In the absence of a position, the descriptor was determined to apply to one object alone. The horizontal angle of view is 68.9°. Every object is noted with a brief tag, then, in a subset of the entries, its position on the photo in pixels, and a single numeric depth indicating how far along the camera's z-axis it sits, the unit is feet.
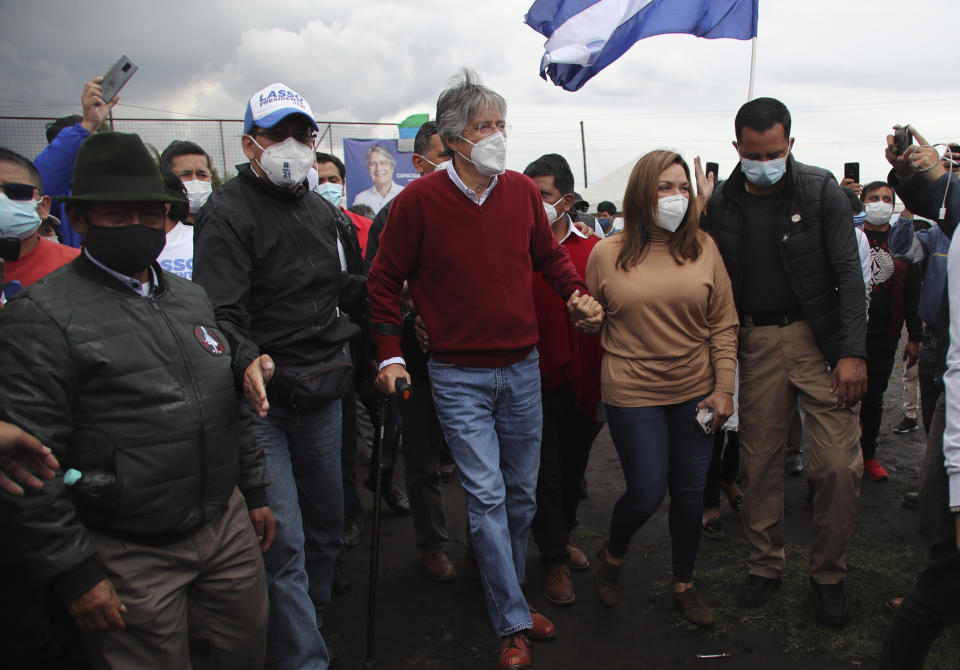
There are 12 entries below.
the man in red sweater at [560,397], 12.10
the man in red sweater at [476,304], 9.95
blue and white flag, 16.84
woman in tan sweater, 10.79
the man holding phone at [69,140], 11.60
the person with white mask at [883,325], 16.85
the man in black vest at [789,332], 10.93
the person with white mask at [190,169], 12.97
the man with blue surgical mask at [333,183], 17.87
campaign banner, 38.09
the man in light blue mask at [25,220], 9.72
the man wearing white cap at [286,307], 8.81
